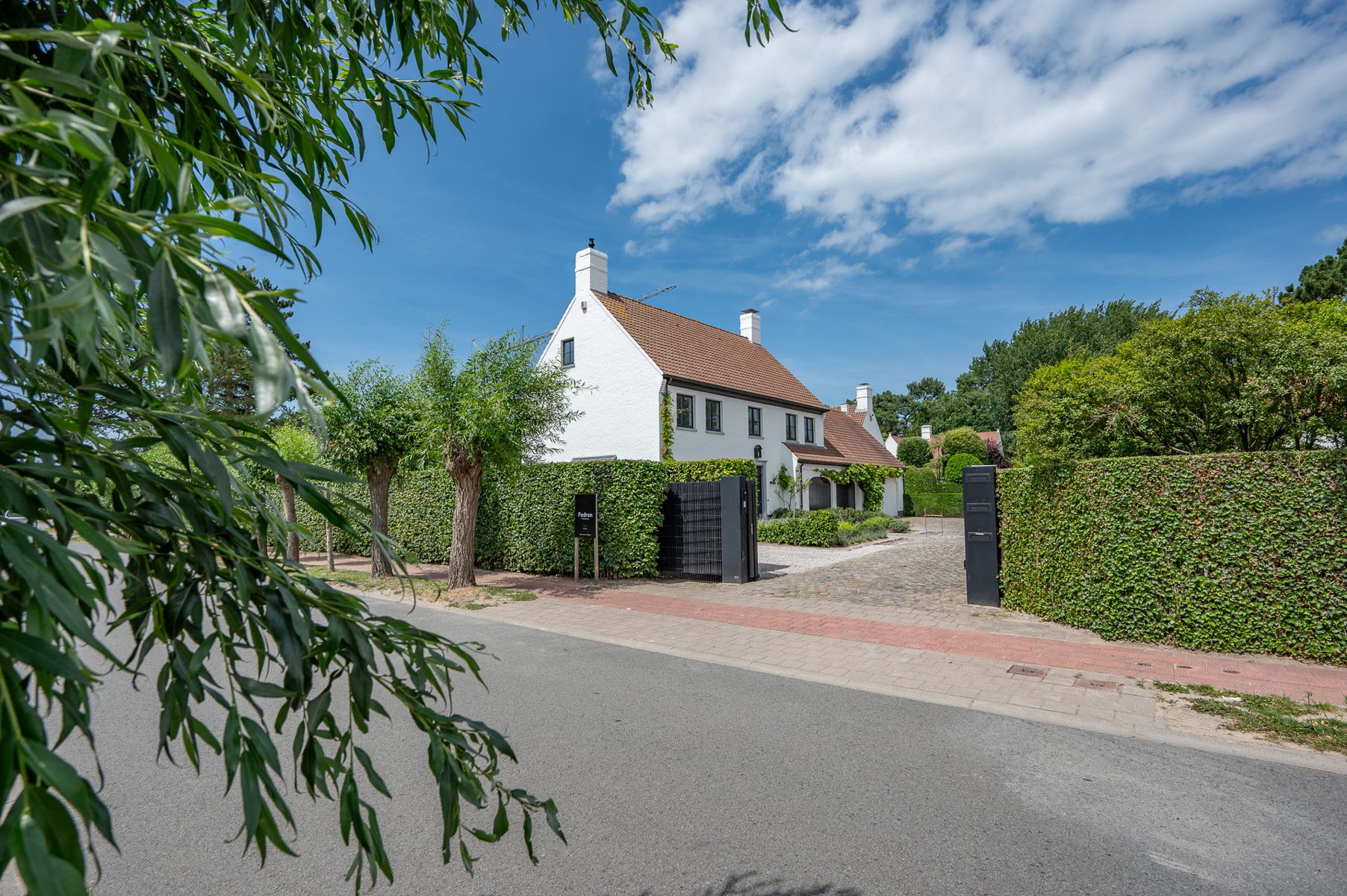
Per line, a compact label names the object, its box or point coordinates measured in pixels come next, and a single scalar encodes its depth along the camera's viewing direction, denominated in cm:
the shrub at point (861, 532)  2229
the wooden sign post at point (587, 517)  1341
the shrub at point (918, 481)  4062
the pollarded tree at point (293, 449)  1492
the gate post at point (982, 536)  1007
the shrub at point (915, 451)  4669
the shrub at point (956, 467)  4194
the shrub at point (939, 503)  3856
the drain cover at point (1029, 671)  684
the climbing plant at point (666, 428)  2334
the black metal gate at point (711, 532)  1338
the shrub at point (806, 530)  2172
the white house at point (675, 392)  2412
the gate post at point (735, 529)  1326
